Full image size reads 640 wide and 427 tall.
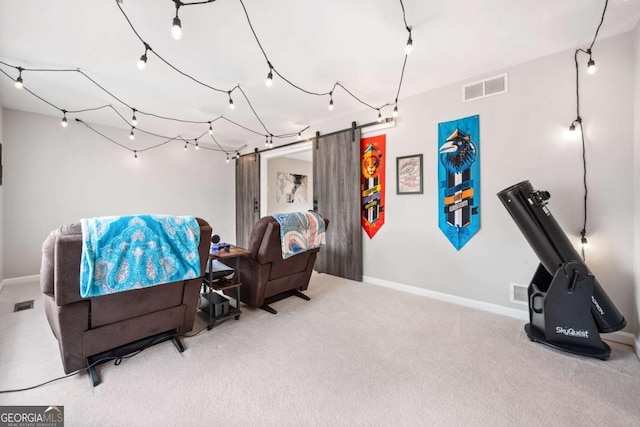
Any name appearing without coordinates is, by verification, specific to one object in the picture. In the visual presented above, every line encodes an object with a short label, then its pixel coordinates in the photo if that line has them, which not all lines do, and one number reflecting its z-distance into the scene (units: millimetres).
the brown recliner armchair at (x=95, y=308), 1490
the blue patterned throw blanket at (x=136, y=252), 1526
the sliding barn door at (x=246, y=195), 5527
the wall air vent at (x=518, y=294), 2482
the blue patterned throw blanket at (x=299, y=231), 2553
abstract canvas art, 6352
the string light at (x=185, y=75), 1772
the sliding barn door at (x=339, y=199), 3725
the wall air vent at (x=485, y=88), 2586
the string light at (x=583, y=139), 2196
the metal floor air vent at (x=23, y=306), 2717
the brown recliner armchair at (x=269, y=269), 2480
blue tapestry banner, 2752
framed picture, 3168
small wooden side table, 2291
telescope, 1852
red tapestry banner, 3516
